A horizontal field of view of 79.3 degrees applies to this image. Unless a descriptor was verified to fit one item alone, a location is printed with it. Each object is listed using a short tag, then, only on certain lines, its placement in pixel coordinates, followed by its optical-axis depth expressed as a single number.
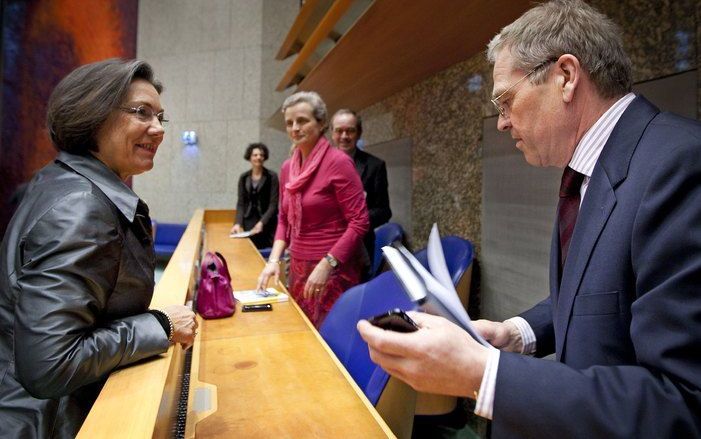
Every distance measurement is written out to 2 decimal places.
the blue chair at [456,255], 2.34
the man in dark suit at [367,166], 3.37
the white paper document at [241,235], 4.51
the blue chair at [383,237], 3.31
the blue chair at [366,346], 1.28
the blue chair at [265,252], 4.45
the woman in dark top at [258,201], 4.93
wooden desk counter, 0.86
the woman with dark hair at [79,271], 0.90
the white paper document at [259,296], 2.02
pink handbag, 1.81
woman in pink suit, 2.30
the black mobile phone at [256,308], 1.92
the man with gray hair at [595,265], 0.62
